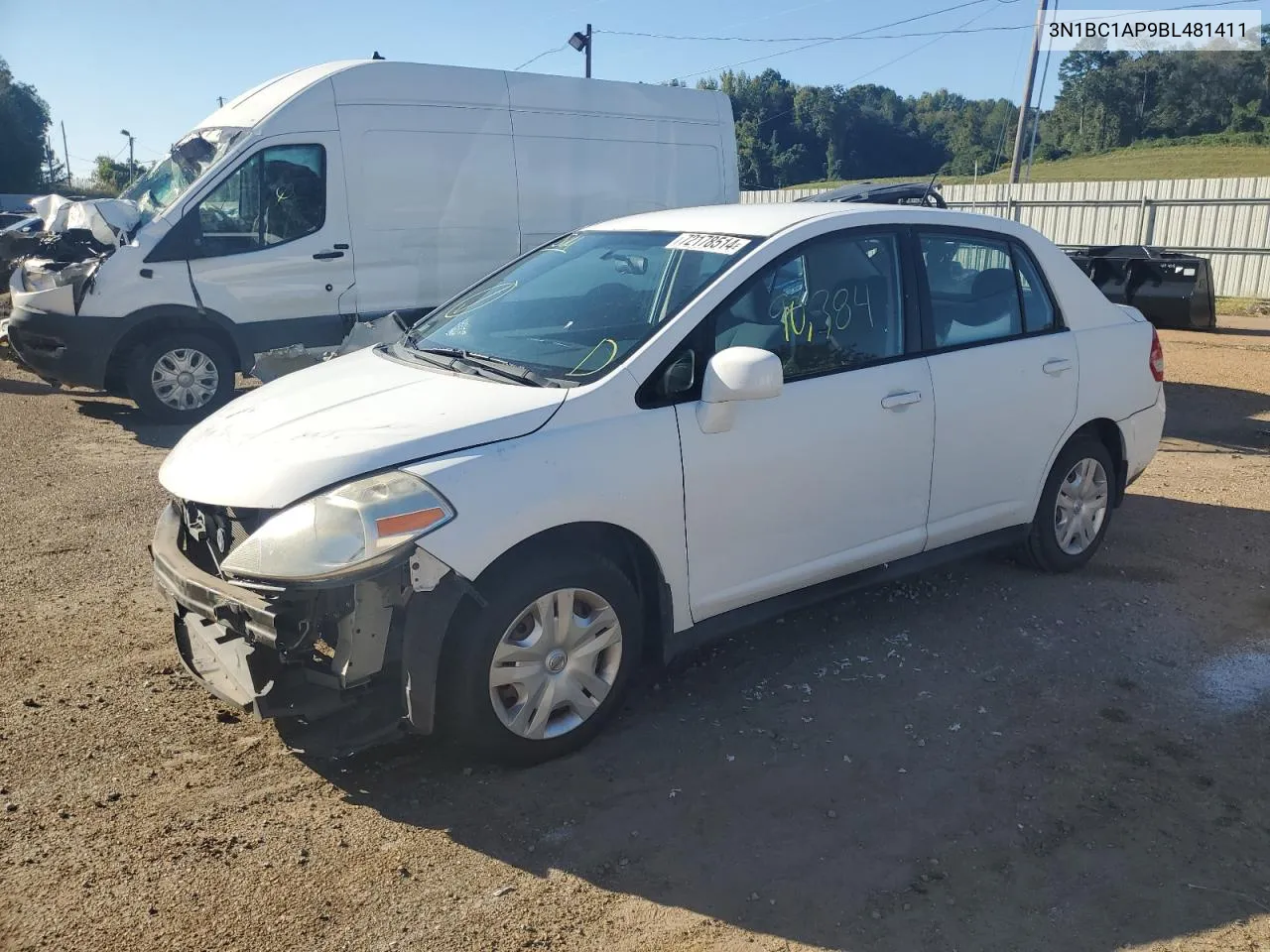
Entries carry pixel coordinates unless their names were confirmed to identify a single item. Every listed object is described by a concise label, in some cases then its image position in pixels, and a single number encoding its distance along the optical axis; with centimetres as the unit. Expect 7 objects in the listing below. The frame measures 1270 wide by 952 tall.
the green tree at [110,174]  6127
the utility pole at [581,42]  2909
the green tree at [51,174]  7200
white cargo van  872
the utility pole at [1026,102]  2133
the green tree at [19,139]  6444
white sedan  321
